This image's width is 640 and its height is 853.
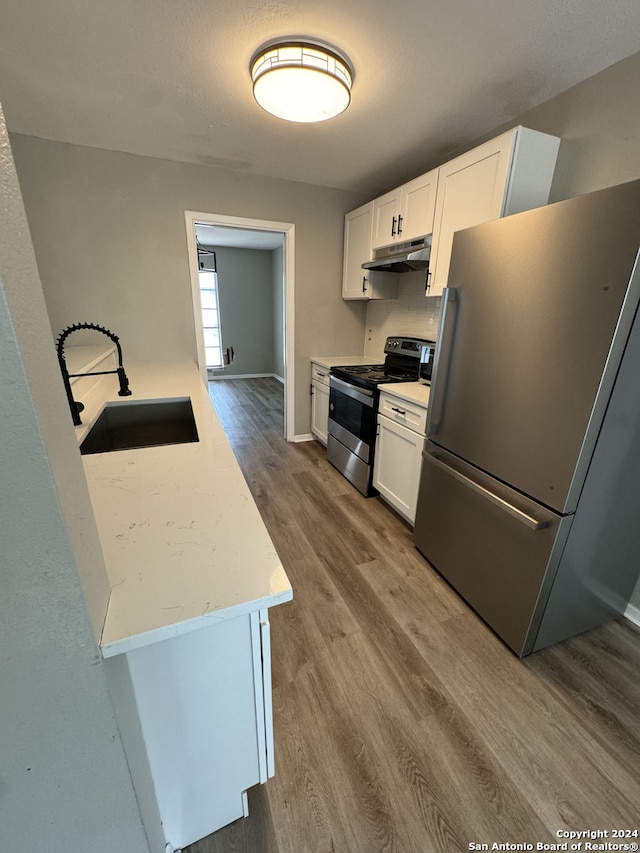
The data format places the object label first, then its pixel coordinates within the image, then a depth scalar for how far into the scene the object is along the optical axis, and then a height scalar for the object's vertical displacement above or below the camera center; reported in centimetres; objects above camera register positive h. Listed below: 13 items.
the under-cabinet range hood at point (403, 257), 232 +40
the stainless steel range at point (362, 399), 259 -65
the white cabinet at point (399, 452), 214 -88
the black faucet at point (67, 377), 128 -26
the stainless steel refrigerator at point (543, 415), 111 -36
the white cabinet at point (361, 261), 304 +47
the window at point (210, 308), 627 +3
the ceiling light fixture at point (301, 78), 147 +98
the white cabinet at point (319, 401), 344 -87
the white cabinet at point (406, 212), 226 +71
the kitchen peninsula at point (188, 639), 62 -65
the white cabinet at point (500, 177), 170 +71
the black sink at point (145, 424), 179 -60
